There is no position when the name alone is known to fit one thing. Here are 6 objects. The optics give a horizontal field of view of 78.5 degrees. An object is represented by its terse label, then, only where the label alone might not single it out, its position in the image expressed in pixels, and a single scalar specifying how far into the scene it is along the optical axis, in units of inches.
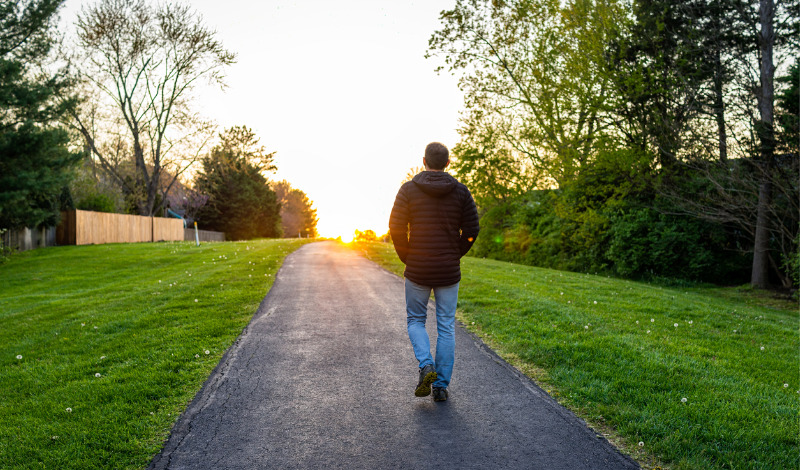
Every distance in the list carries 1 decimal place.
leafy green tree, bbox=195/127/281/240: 1964.8
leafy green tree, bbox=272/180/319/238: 3417.8
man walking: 171.6
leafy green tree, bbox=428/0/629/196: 715.4
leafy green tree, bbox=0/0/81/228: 701.9
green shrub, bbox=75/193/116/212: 1230.9
